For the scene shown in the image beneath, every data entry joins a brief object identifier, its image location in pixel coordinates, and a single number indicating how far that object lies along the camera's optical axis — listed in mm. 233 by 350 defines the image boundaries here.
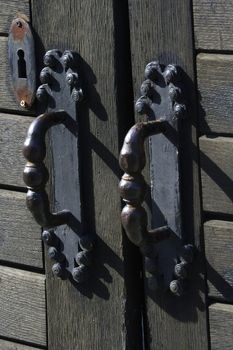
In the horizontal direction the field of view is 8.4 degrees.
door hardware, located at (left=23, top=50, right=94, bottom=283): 2632
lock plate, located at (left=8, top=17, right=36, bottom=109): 2740
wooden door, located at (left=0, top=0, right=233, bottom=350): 2497
